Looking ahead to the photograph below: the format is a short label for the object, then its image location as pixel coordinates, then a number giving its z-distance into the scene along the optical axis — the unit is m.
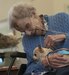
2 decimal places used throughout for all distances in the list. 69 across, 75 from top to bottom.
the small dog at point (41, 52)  1.28
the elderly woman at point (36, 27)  1.41
